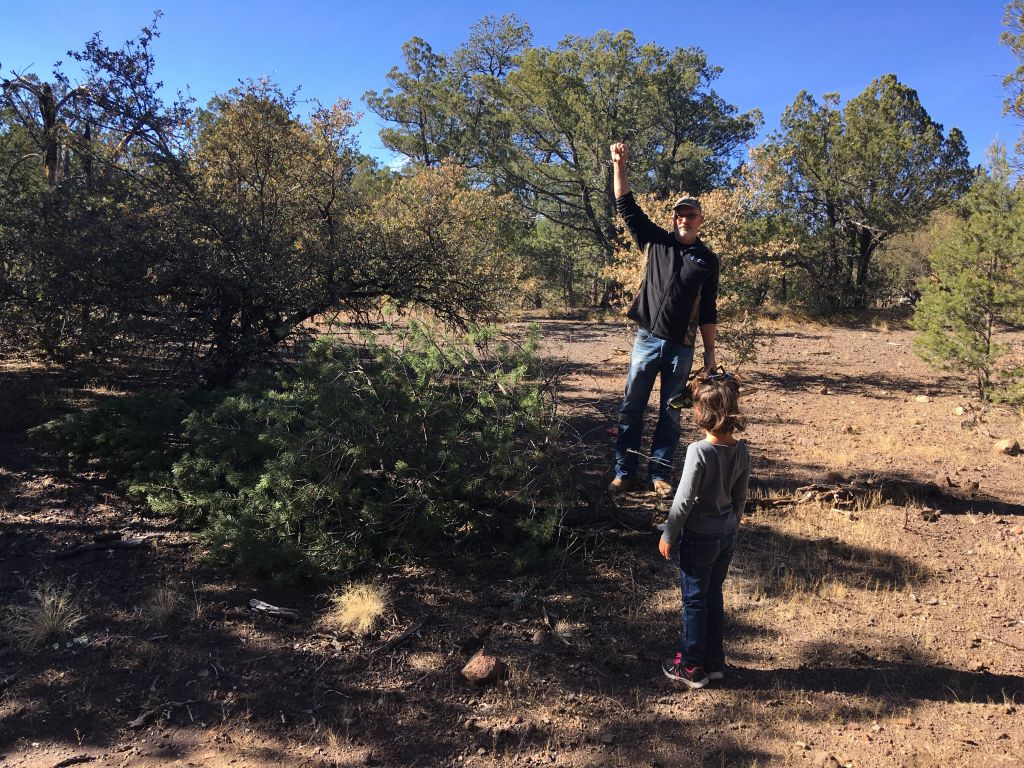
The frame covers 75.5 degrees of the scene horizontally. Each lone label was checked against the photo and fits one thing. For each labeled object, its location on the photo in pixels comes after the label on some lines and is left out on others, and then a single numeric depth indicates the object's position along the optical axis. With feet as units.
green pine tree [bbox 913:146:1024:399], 26.12
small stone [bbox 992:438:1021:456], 20.79
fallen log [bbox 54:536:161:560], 13.47
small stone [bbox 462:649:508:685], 9.75
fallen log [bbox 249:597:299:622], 11.54
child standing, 9.04
